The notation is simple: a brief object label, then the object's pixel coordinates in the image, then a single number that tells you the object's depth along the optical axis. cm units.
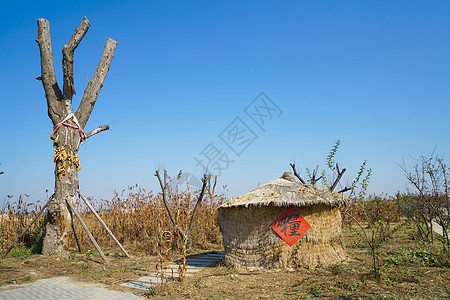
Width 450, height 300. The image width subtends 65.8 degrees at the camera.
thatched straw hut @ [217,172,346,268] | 657
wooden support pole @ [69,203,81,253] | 828
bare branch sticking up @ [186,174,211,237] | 918
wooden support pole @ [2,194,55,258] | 794
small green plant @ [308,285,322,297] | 487
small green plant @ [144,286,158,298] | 512
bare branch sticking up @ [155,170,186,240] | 916
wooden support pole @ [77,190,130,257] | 814
